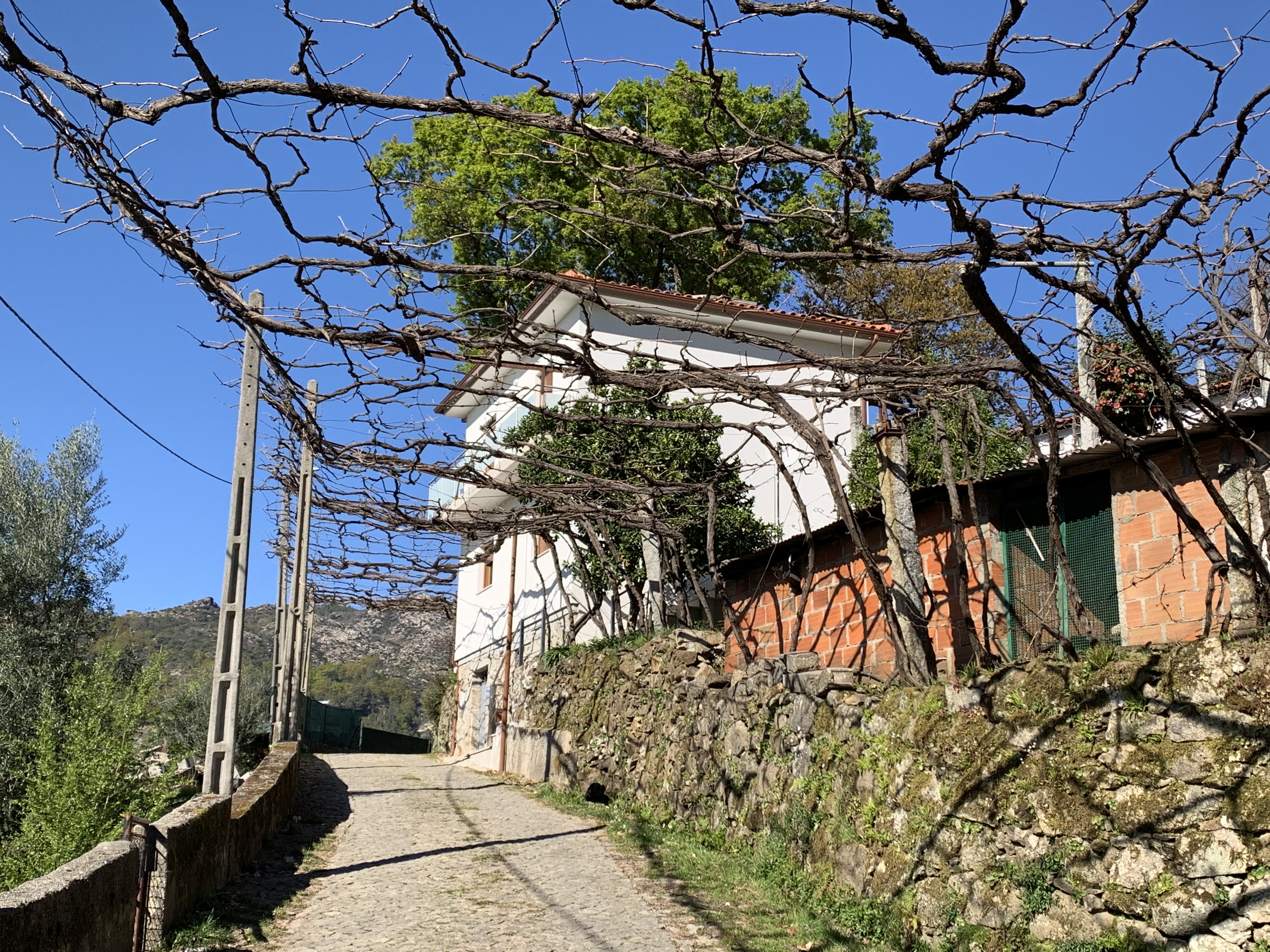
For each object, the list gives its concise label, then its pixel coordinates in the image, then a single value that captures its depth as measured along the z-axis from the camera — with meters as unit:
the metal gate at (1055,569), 8.14
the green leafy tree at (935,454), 13.26
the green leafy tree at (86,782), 9.41
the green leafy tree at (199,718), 19.08
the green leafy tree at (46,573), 15.28
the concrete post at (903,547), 8.21
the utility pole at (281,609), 17.11
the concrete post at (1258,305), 6.83
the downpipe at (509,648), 20.95
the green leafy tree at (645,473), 14.05
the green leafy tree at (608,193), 21.86
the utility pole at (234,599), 9.05
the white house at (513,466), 12.62
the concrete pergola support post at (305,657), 24.84
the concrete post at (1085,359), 6.53
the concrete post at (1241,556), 6.09
